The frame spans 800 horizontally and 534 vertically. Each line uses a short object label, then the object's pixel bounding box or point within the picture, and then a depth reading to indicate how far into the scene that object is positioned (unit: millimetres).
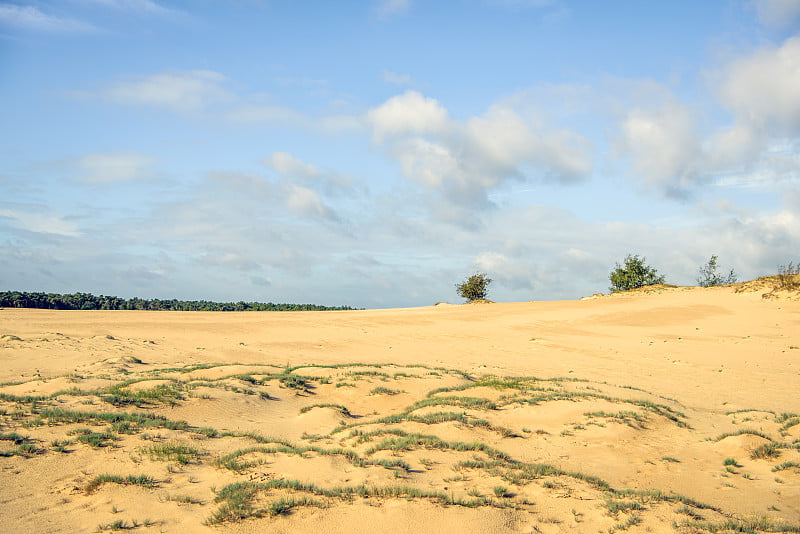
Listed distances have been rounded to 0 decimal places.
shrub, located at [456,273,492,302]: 74500
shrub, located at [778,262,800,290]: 43331
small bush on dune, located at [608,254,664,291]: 69062
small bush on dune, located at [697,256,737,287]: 66000
